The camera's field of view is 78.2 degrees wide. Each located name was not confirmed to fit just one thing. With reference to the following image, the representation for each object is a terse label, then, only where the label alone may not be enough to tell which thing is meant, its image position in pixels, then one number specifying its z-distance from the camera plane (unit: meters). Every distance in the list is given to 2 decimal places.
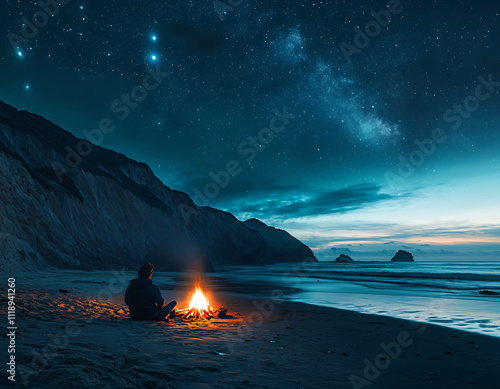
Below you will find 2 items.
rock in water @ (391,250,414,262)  194.75
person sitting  7.66
